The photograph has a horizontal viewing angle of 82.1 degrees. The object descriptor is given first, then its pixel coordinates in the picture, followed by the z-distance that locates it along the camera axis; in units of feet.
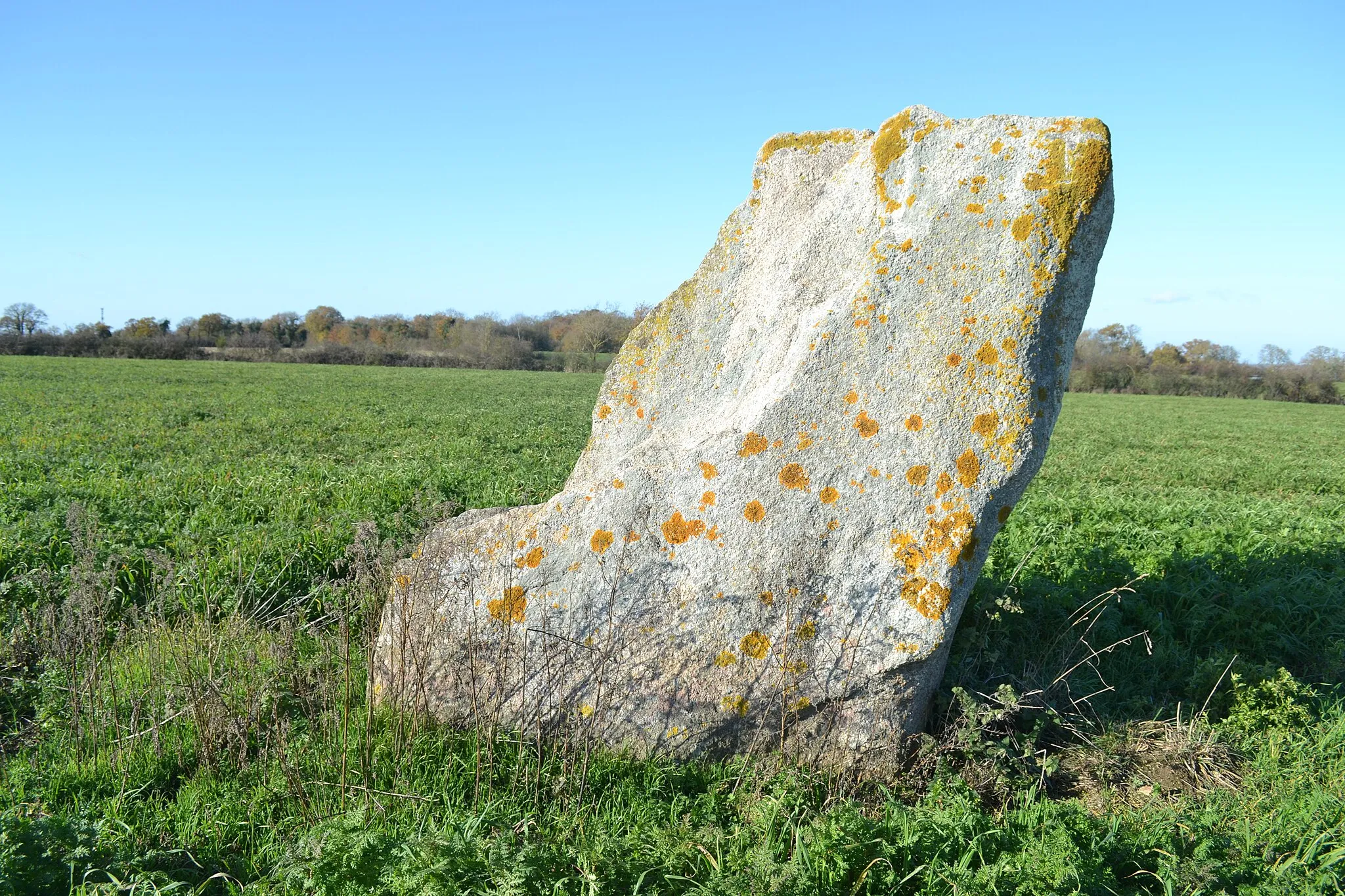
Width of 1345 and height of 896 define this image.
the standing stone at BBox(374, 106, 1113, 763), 12.38
